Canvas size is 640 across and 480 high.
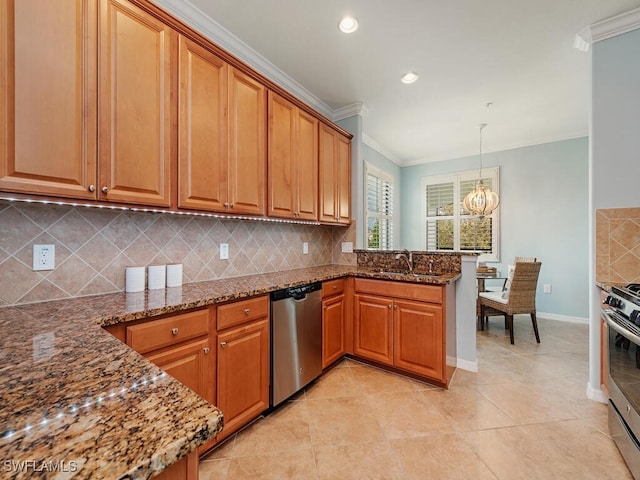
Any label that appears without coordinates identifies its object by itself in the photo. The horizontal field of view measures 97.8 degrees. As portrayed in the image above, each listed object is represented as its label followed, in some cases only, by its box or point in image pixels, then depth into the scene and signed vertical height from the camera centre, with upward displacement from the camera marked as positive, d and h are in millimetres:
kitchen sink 2381 -325
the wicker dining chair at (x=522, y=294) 3195 -619
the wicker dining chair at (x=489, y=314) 3654 -962
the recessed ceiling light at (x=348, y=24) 2033 +1610
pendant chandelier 4000 +568
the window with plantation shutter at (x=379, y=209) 4668 +553
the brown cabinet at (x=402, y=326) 2281 -757
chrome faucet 2883 -173
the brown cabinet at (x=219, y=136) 1699 +708
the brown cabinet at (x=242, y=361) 1643 -757
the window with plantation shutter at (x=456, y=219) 4809 +391
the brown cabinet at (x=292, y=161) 2295 +708
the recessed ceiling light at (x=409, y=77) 2729 +1625
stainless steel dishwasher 1962 -748
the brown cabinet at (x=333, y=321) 2451 -742
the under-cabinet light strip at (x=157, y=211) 1176 +171
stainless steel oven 1390 -714
